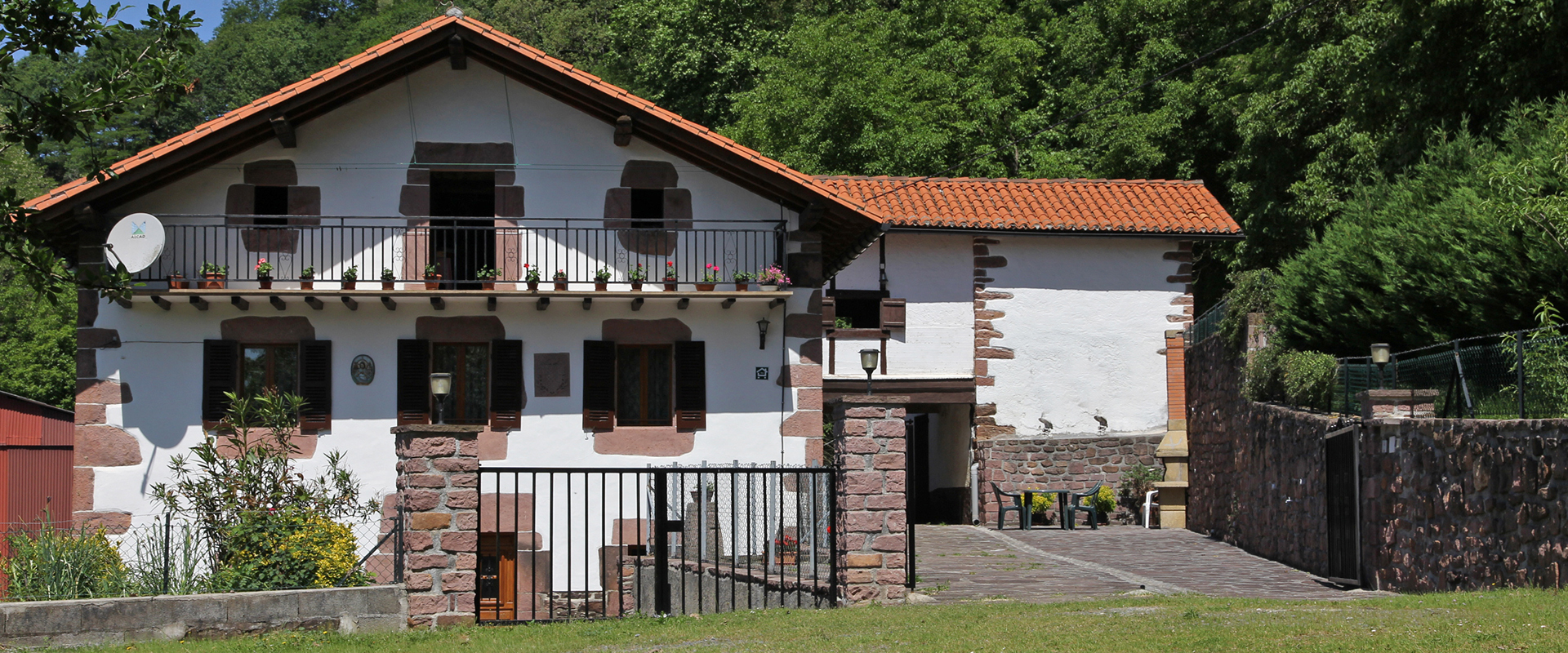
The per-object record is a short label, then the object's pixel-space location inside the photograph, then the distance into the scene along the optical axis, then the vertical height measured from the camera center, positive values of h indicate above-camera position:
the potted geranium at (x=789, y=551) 13.39 -1.57
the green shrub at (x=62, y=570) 11.93 -1.54
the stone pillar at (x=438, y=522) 10.97 -1.04
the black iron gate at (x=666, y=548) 11.52 -1.65
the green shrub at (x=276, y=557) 12.09 -1.46
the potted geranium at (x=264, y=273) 16.62 +1.30
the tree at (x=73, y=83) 11.05 +2.41
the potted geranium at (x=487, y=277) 16.75 +1.25
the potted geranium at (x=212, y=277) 16.66 +1.26
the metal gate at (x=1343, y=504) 13.73 -1.21
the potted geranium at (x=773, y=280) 17.03 +1.22
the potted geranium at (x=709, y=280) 17.19 +1.23
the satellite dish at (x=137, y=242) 16.06 +1.60
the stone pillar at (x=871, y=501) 11.60 -0.96
